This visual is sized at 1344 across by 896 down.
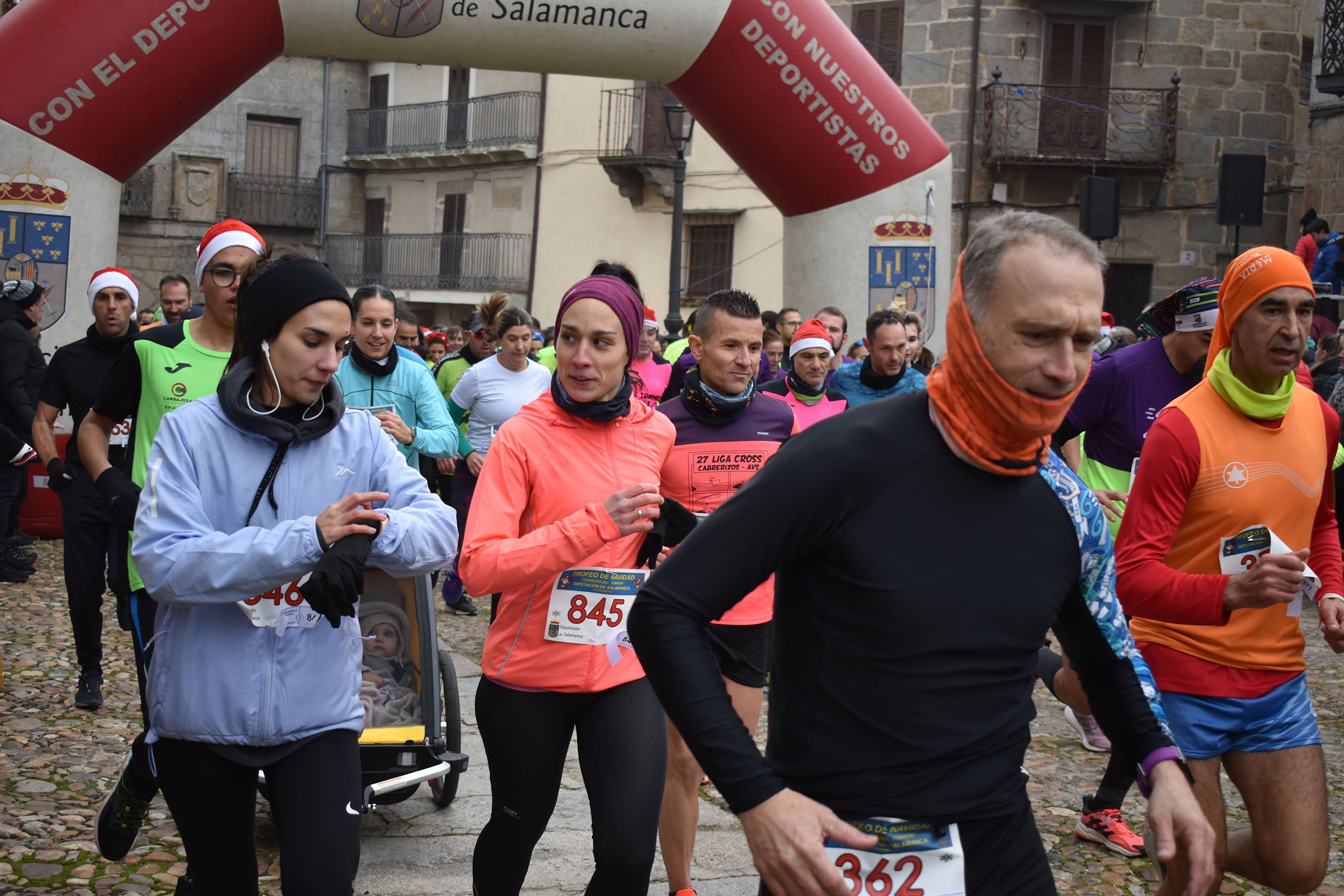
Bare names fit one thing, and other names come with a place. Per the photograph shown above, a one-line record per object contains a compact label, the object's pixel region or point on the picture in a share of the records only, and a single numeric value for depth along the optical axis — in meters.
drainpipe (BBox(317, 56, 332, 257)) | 37.34
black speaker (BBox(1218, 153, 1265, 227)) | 17.55
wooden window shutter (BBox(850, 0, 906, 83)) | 24.56
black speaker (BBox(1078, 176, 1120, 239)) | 18.03
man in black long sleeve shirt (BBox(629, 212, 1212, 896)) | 2.10
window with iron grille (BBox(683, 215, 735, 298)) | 28.42
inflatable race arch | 9.69
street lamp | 17.75
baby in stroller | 4.80
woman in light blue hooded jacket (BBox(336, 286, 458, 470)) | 6.86
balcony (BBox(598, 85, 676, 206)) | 29.48
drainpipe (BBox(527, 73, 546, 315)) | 32.09
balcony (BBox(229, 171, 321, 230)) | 37.09
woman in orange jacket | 3.37
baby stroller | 4.61
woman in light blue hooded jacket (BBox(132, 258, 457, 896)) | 2.88
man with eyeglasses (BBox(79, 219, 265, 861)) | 4.43
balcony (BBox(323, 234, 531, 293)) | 33.25
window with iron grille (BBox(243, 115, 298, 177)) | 37.31
